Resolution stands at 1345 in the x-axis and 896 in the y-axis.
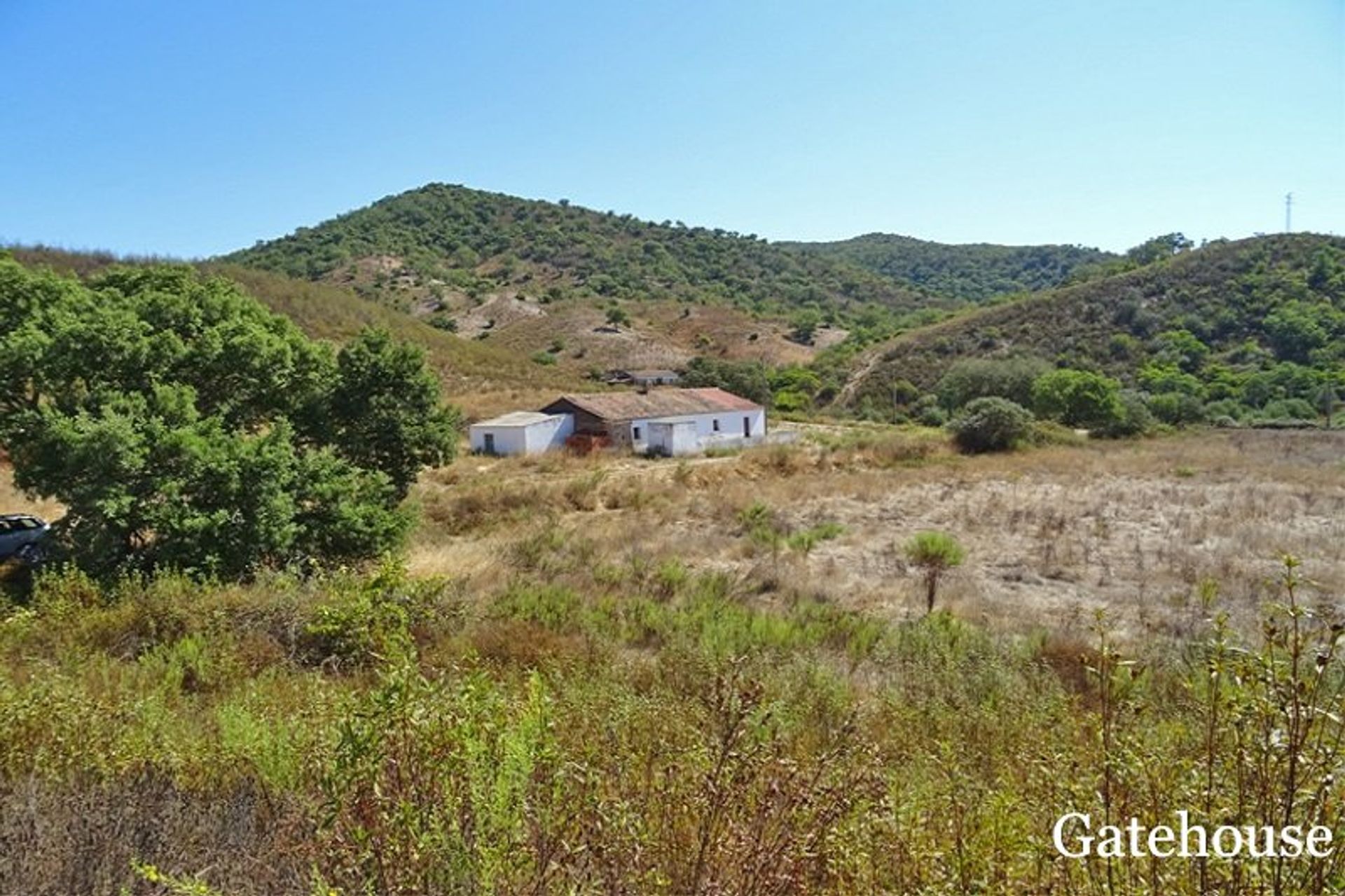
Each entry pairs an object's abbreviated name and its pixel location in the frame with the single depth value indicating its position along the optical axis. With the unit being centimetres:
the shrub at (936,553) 1428
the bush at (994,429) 3522
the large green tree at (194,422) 1141
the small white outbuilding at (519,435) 3388
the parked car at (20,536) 1381
